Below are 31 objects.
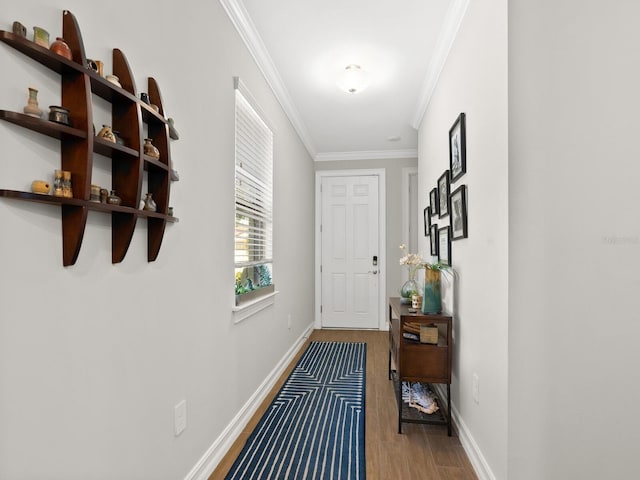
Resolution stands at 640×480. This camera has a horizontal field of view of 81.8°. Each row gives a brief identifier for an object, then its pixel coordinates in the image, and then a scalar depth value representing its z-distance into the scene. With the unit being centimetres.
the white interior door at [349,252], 541
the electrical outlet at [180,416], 155
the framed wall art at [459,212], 218
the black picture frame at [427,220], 349
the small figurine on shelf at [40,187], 87
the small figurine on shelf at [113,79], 110
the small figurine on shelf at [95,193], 101
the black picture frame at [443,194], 264
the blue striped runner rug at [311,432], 190
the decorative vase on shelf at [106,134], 107
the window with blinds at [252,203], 239
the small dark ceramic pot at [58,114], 90
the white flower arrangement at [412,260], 285
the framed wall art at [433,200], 309
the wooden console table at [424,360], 229
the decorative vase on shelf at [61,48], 91
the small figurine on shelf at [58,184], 92
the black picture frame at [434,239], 313
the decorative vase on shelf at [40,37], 87
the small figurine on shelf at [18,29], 83
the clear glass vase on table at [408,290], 295
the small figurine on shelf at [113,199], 108
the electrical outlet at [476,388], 193
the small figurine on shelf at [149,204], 130
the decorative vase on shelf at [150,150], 128
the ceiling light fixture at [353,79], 297
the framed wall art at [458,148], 219
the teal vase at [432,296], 250
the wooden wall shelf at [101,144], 89
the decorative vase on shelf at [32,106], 85
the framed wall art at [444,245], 263
